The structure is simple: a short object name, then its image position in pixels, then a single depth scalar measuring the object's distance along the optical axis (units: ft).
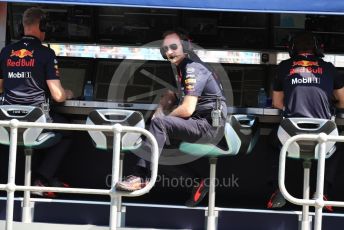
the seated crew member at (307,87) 33.85
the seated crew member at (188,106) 32.86
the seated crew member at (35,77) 35.63
